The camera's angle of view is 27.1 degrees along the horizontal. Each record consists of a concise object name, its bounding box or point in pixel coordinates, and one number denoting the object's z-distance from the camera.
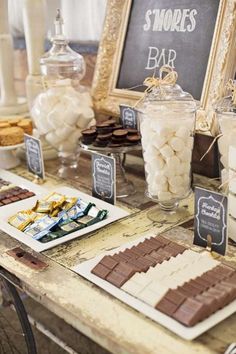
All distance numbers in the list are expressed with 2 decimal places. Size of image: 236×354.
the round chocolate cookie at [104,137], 1.23
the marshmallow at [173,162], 1.05
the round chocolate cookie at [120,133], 1.23
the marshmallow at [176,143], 1.03
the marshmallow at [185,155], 1.06
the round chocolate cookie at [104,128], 1.25
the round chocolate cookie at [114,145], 1.22
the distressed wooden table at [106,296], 0.71
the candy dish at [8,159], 1.52
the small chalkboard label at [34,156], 1.38
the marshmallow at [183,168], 1.07
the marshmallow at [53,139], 1.40
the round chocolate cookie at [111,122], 1.27
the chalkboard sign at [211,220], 0.92
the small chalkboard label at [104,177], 1.15
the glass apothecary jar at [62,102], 1.36
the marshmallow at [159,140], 1.03
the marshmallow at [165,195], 1.09
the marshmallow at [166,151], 1.04
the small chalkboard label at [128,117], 1.32
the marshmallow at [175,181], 1.07
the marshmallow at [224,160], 1.01
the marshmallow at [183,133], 1.03
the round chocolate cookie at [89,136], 1.25
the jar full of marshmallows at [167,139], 1.03
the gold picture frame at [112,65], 1.45
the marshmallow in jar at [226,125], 0.96
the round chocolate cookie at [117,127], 1.27
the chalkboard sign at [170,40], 1.26
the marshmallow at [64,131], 1.37
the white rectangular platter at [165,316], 0.72
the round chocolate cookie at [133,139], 1.23
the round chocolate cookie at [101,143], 1.23
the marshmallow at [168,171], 1.06
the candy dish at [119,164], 1.22
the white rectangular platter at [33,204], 1.01
